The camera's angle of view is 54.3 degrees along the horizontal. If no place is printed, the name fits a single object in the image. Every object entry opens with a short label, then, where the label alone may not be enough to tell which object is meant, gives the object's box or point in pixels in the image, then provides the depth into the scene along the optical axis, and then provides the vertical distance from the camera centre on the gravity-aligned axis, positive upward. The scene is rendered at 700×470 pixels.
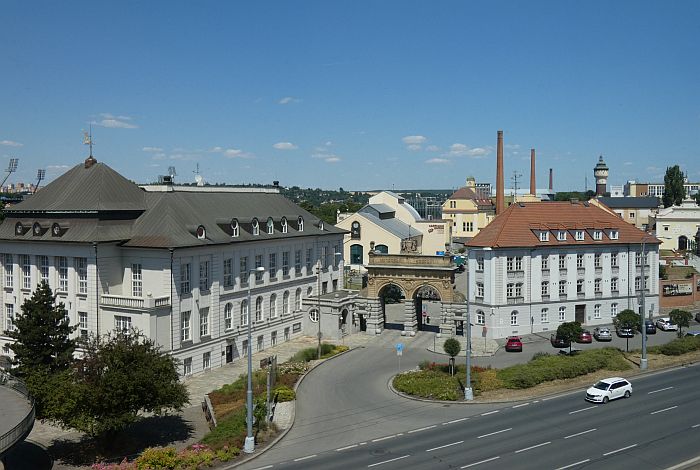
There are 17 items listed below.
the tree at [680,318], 59.66 -8.80
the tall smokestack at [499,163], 109.25 +9.09
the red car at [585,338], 60.44 -10.62
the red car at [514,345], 58.25 -10.74
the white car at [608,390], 40.84 -10.41
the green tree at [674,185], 151.00 +7.23
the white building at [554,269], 64.25 -4.92
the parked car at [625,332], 58.91 -10.13
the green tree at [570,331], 52.44 -8.70
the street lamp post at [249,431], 34.09 -10.56
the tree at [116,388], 34.53 -8.50
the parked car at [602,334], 61.53 -10.54
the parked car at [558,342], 55.55 -10.67
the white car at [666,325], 65.81 -10.43
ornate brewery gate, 63.78 -6.30
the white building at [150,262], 51.75 -3.17
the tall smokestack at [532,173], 160.62 +10.91
